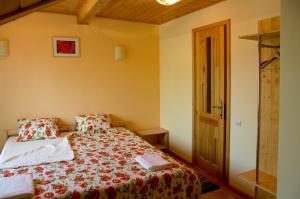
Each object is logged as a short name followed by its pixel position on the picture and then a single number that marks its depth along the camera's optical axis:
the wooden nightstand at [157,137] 4.39
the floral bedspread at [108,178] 1.98
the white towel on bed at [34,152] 2.56
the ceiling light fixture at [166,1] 2.25
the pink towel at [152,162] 2.34
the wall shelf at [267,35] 2.16
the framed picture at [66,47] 3.85
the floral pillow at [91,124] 3.80
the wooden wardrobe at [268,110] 2.43
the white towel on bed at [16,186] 1.82
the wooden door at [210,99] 3.26
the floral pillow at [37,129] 3.38
